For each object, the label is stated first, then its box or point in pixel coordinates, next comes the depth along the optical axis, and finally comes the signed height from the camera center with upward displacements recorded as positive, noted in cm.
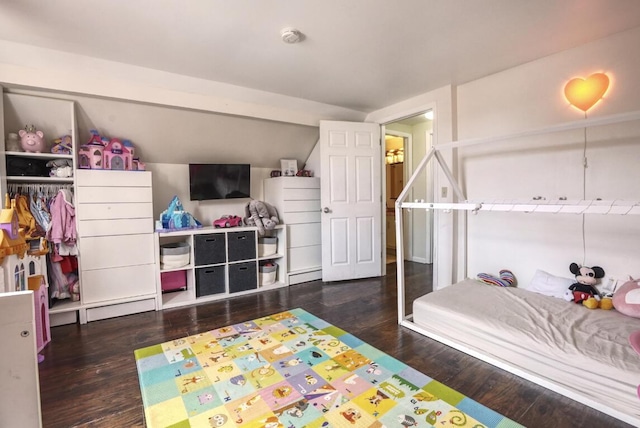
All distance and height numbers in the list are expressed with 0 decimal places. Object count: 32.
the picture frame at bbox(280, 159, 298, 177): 403 +52
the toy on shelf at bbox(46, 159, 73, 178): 265 +38
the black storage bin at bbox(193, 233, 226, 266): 318 -43
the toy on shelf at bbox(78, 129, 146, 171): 277 +53
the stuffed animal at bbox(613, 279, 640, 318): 204 -69
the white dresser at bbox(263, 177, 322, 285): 380 -17
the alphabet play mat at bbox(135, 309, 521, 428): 150 -103
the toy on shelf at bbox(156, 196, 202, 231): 316 -10
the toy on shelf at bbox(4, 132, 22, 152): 250 +58
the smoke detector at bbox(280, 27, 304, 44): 215 +123
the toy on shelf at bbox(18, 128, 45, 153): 251 +60
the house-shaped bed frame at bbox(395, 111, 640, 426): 151 -5
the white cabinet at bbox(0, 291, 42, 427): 98 -49
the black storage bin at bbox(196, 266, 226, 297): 320 -77
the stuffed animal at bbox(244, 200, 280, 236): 357 -12
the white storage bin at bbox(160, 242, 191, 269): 307 -48
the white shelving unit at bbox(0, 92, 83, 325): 248 +74
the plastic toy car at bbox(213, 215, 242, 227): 348 -16
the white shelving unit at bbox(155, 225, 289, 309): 314 -62
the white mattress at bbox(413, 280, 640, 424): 157 -84
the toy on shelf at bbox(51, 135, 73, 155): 264 +57
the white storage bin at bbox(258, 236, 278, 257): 370 -49
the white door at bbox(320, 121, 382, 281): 379 +7
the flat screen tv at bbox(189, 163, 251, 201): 351 +32
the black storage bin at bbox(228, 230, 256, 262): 336 -43
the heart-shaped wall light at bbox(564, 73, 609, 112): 231 +84
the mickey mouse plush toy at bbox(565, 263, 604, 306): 233 -67
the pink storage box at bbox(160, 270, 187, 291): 329 -78
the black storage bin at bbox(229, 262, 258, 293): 337 -78
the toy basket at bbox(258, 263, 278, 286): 364 -81
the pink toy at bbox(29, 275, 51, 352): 218 -72
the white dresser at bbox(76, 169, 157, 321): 270 -29
